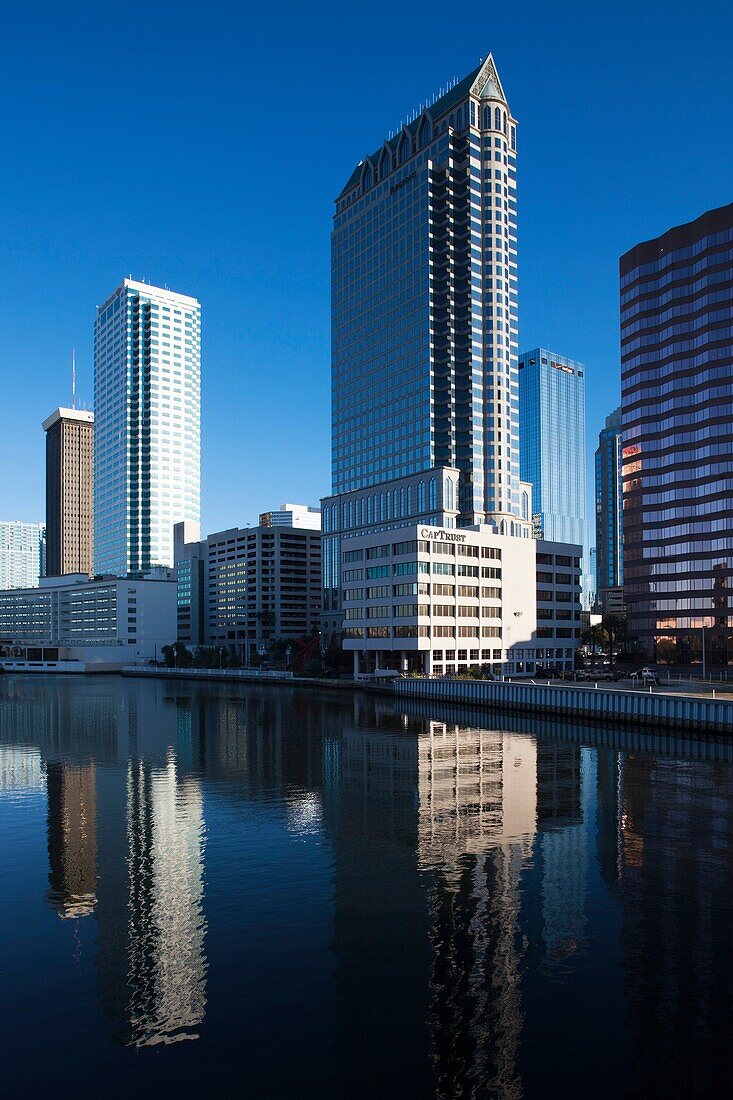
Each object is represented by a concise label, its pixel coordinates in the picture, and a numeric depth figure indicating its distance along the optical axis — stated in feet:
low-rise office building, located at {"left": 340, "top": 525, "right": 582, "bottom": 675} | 455.22
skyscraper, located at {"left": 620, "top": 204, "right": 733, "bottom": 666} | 533.96
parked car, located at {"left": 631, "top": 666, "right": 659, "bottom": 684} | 382.50
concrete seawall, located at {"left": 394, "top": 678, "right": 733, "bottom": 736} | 250.37
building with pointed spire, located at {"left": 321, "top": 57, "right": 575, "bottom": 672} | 454.40
